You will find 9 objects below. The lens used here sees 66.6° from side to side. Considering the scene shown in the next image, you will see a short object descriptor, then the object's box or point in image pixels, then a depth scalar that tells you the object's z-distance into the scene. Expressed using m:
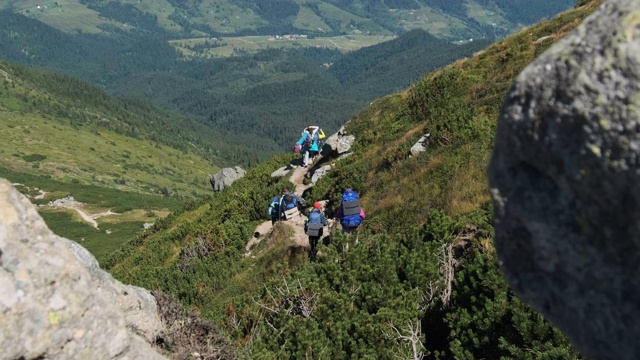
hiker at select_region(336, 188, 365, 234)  15.14
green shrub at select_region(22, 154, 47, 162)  155.25
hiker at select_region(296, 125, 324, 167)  31.55
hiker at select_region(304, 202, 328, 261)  16.12
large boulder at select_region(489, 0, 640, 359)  3.03
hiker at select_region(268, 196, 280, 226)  23.40
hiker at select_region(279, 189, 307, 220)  22.29
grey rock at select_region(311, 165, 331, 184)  27.27
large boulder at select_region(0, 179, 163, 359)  4.38
